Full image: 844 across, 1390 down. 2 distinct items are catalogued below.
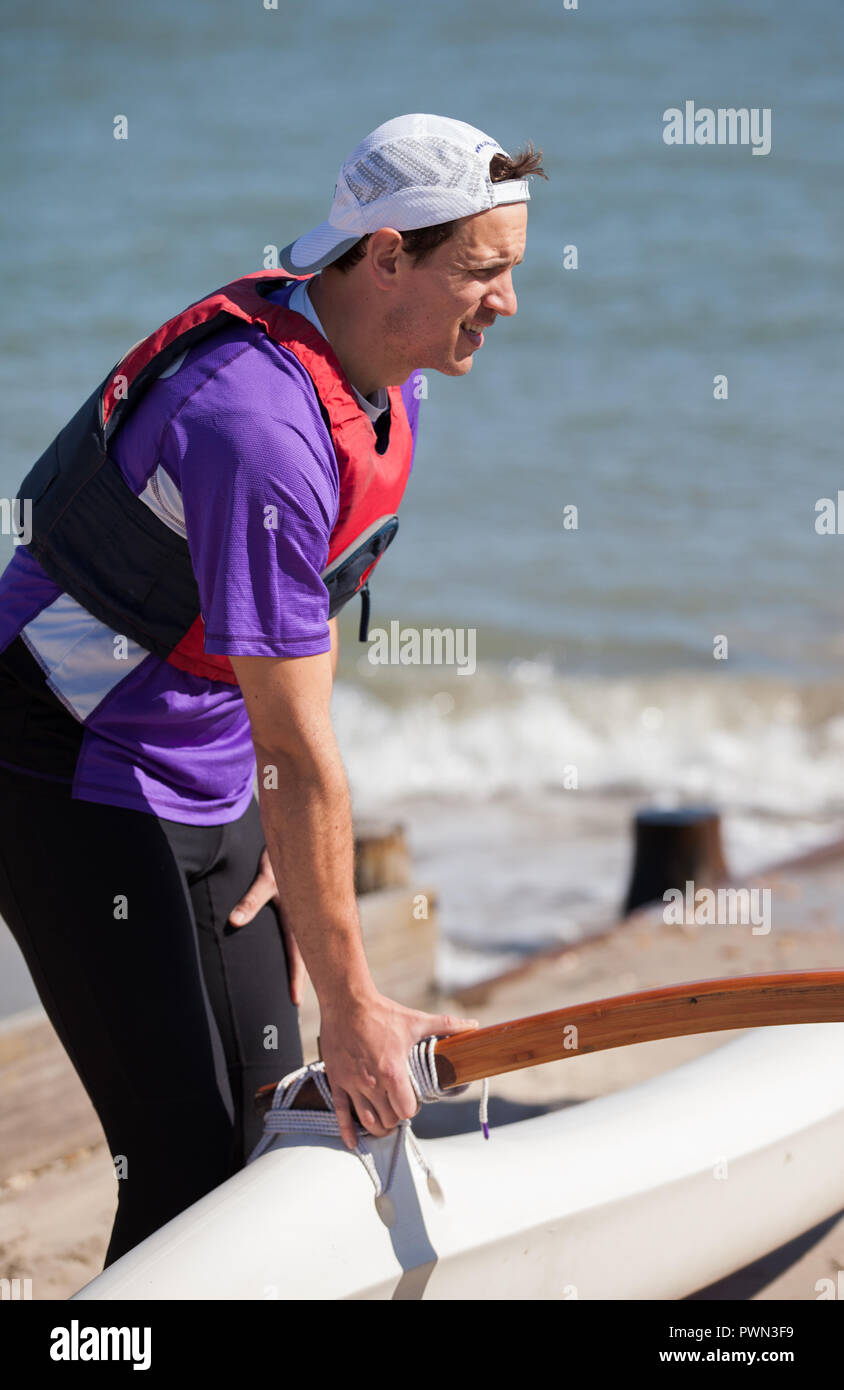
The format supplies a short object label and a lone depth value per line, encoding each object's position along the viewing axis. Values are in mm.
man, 3850
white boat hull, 4135
